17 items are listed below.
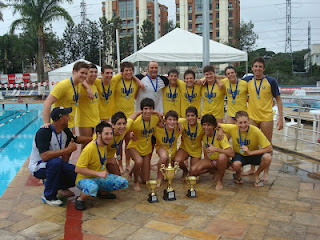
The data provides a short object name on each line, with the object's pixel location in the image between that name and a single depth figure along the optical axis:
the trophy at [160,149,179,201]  3.91
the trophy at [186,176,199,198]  3.97
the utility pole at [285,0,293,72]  46.10
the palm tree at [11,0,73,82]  26.64
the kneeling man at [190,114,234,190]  4.37
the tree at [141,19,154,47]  49.44
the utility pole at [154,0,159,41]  14.25
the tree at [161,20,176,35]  55.97
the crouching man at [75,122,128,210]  3.62
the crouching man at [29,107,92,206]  3.75
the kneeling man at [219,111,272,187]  4.43
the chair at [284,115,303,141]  7.68
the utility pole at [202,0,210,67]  8.22
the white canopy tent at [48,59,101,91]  22.27
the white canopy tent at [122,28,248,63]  10.23
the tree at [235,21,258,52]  52.19
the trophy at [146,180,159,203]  3.84
